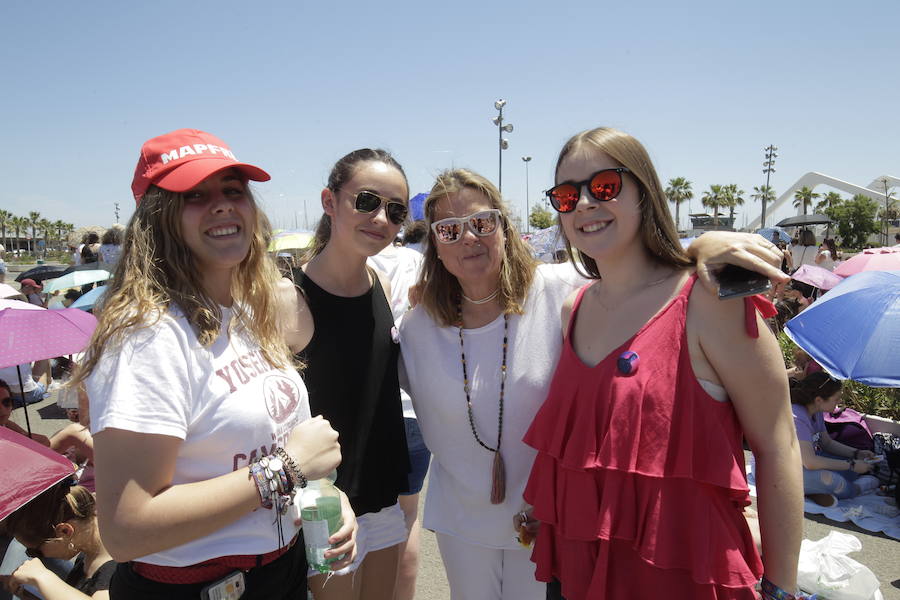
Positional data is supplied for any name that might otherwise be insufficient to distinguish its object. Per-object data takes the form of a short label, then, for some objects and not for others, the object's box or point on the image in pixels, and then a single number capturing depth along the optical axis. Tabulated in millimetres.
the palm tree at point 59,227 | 72481
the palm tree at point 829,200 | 65050
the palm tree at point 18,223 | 70000
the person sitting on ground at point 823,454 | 4887
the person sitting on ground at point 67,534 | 2697
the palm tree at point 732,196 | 68750
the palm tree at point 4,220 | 65137
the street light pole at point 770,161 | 55156
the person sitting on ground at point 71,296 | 10677
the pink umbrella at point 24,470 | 2102
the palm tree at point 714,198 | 69250
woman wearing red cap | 1272
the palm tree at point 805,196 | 70625
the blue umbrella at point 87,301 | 7756
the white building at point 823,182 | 72062
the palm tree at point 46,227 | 71688
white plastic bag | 3178
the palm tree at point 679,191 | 68188
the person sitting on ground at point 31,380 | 7254
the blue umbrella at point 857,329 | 4434
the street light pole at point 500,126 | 19969
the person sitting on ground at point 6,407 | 4594
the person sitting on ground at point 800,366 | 6491
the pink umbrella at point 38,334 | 4312
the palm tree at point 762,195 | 67262
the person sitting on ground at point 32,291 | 10061
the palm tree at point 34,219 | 70625
